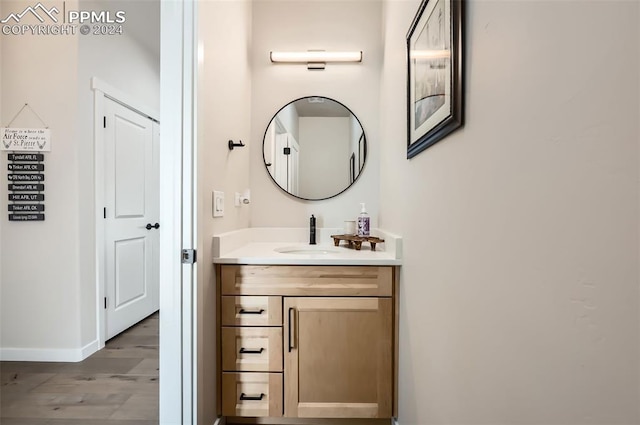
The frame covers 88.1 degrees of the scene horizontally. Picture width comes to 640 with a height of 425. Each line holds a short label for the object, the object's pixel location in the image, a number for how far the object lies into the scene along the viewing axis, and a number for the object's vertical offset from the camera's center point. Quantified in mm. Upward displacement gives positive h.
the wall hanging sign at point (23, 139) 2254 +450
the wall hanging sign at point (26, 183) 2266 +151
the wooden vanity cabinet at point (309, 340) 1558 -633
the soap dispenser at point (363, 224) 2037 -109
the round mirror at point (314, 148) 2238 +396
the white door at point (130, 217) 2652 -101
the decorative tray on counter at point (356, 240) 1852 -194
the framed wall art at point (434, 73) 854 +414
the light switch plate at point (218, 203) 1504 +13
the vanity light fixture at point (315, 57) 2164 +982
